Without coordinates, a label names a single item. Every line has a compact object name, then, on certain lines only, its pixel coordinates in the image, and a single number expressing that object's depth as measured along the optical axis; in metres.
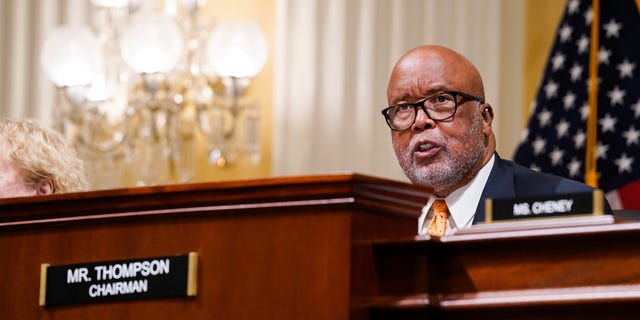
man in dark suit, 7.86
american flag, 12.42
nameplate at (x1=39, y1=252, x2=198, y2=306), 5.50
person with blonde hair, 7.59
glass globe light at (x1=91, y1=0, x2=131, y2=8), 14.51
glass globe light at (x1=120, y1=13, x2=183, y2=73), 13.44
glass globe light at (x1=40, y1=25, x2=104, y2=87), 13.87
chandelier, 13.68
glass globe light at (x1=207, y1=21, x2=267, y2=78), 13.70
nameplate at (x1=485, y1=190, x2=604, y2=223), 5.17
